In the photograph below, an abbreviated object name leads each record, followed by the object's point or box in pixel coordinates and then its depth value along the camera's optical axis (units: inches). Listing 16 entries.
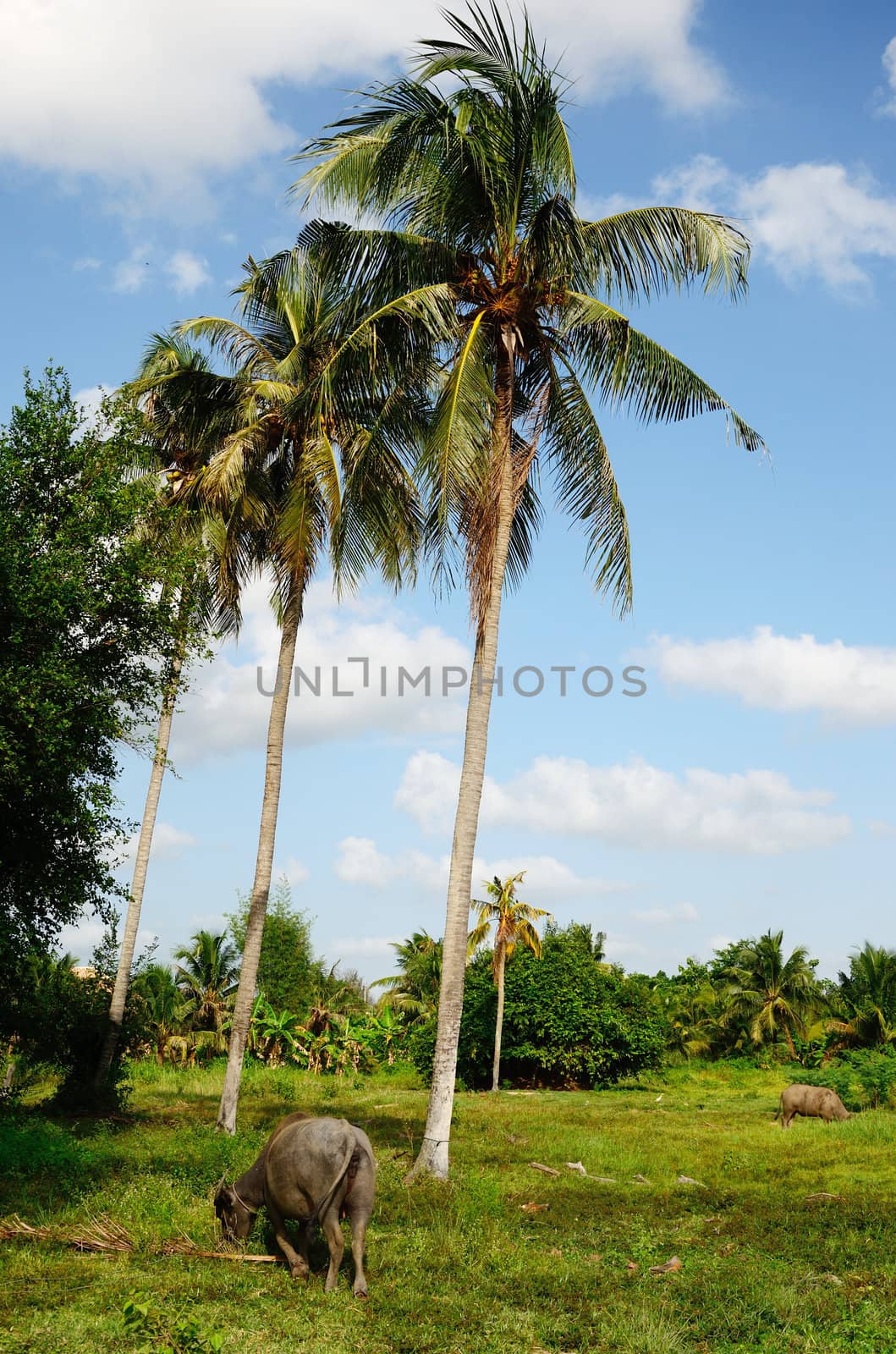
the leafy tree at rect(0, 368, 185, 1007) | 509.7
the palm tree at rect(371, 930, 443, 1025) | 1689.2
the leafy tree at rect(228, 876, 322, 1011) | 1750.7
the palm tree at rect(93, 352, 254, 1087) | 624.7
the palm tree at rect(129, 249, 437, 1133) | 668.7
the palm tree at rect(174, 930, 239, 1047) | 1627.7
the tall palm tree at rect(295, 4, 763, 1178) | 601.0
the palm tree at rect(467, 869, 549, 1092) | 1445.6
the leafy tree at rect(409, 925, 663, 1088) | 1396.4
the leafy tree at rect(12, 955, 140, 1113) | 881.5
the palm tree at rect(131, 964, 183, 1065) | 1465.3
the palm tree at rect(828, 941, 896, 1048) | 1360.7
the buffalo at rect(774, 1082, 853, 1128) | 927.7
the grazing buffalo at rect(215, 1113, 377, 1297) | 362.3
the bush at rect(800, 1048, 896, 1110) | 1039.6
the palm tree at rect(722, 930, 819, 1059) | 1668.3
